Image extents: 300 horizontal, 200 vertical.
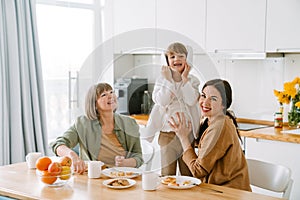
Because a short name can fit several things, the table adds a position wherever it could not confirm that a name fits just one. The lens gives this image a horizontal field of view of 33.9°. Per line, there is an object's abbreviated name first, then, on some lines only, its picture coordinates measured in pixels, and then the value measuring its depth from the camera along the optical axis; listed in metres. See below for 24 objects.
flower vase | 3.50
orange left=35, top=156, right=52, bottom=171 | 2.16
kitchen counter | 3.15
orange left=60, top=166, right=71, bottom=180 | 2.13
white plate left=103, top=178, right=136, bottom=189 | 2.09
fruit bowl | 2.12
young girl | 1.87
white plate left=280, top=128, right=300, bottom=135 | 3.33
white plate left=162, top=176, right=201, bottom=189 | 2.07
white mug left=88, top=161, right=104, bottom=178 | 2.26
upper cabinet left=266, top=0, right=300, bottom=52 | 3.35
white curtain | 3.92
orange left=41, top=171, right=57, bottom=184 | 2.12
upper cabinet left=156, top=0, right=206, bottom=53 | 3.90
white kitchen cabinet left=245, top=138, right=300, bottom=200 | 3.17
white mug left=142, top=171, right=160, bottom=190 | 2.05
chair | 2.31
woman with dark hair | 2.06
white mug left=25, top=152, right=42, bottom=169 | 2.51
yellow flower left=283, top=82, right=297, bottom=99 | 3.44
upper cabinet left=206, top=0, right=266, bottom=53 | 3.54
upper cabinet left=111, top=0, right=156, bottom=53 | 4.25
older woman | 2.12
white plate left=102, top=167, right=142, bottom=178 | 2.26
